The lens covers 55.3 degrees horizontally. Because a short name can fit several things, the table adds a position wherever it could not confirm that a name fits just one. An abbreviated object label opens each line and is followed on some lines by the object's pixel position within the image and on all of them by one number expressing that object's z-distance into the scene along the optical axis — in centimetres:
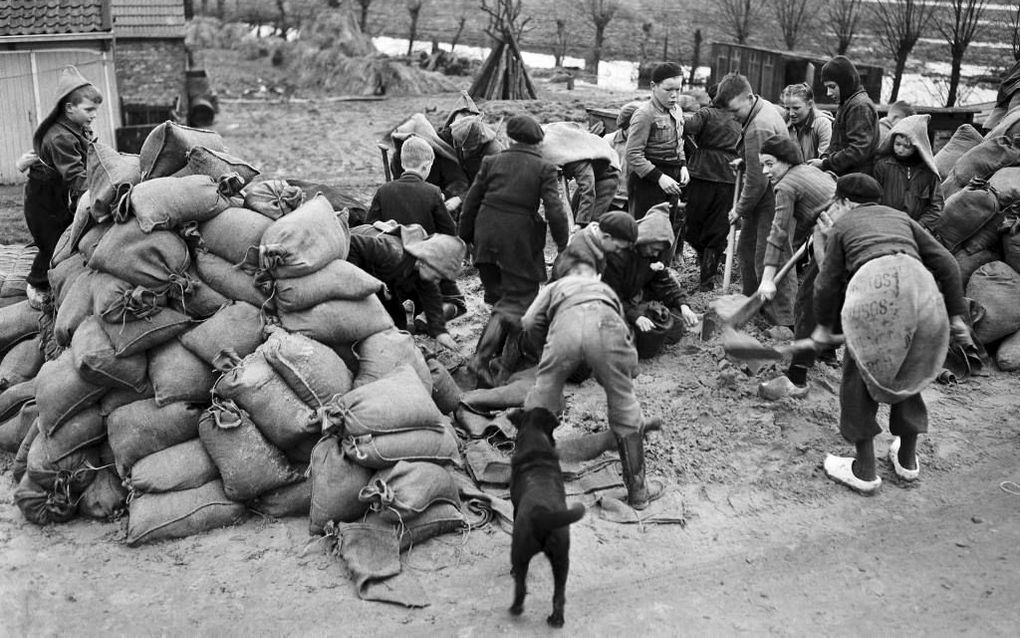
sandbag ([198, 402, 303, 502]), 523
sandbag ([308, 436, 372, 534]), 506
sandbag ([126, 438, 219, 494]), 522
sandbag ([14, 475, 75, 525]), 532
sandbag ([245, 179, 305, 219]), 602
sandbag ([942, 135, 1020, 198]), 805
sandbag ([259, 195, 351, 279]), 563
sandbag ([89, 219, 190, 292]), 555
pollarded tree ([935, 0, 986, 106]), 1803
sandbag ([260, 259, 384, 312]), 563
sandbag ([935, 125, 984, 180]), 886
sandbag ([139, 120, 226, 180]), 614
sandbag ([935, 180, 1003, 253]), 750
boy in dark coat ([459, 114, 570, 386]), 680
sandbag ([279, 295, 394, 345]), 562
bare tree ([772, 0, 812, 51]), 2317
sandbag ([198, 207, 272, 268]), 583
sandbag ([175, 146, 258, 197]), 608
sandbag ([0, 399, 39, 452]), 598
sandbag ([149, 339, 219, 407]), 539
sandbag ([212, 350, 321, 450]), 527
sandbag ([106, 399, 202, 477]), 532
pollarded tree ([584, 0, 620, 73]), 2723
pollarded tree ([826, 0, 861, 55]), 2152
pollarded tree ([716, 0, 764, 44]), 2467
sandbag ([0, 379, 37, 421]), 607
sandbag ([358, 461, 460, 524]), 496
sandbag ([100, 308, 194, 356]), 541
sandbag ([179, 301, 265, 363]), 552
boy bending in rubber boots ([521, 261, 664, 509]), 509
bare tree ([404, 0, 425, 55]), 2927
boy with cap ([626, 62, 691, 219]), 801
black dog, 425
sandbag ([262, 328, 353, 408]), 536
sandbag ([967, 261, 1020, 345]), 734
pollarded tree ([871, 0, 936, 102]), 1925
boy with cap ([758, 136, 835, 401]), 663
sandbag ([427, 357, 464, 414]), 627
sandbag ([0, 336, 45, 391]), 643
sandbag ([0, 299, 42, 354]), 672
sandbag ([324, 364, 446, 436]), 511
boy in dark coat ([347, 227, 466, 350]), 662
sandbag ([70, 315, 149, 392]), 533
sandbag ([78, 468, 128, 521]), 538
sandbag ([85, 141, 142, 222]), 593
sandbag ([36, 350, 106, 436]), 539
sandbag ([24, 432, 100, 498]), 535
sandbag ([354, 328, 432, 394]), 567
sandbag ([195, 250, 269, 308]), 575
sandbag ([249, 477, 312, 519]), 535
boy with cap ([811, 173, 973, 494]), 528
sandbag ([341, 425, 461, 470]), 504
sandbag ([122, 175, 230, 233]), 565
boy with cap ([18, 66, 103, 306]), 672
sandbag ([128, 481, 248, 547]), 512
